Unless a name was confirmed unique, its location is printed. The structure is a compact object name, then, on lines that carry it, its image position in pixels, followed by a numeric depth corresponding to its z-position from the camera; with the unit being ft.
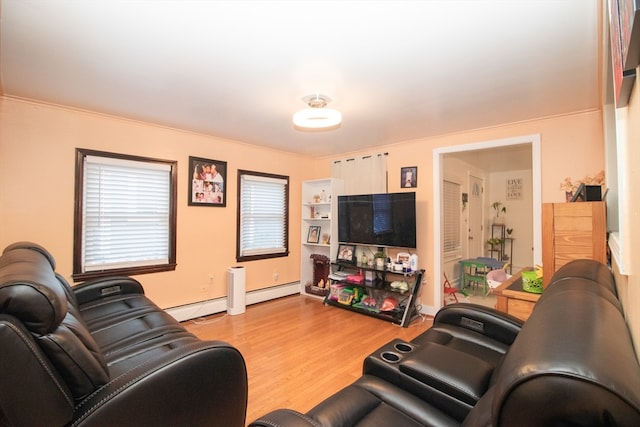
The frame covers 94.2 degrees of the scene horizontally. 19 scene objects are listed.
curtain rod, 13.79
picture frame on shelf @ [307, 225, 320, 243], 15.74
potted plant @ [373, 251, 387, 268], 13.06
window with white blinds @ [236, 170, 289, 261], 13.74
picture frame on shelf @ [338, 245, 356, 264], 14.19
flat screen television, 12.16
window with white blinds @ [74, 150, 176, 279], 9.64
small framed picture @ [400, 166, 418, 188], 12.83
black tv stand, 11.88
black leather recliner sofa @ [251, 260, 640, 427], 1.45
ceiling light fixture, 7.82
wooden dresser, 5.40
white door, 18.48
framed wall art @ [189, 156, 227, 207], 11.95
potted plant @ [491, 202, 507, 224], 20.94
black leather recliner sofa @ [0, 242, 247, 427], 3.03
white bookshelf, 15.42
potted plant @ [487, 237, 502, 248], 19.89
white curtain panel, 13.78
